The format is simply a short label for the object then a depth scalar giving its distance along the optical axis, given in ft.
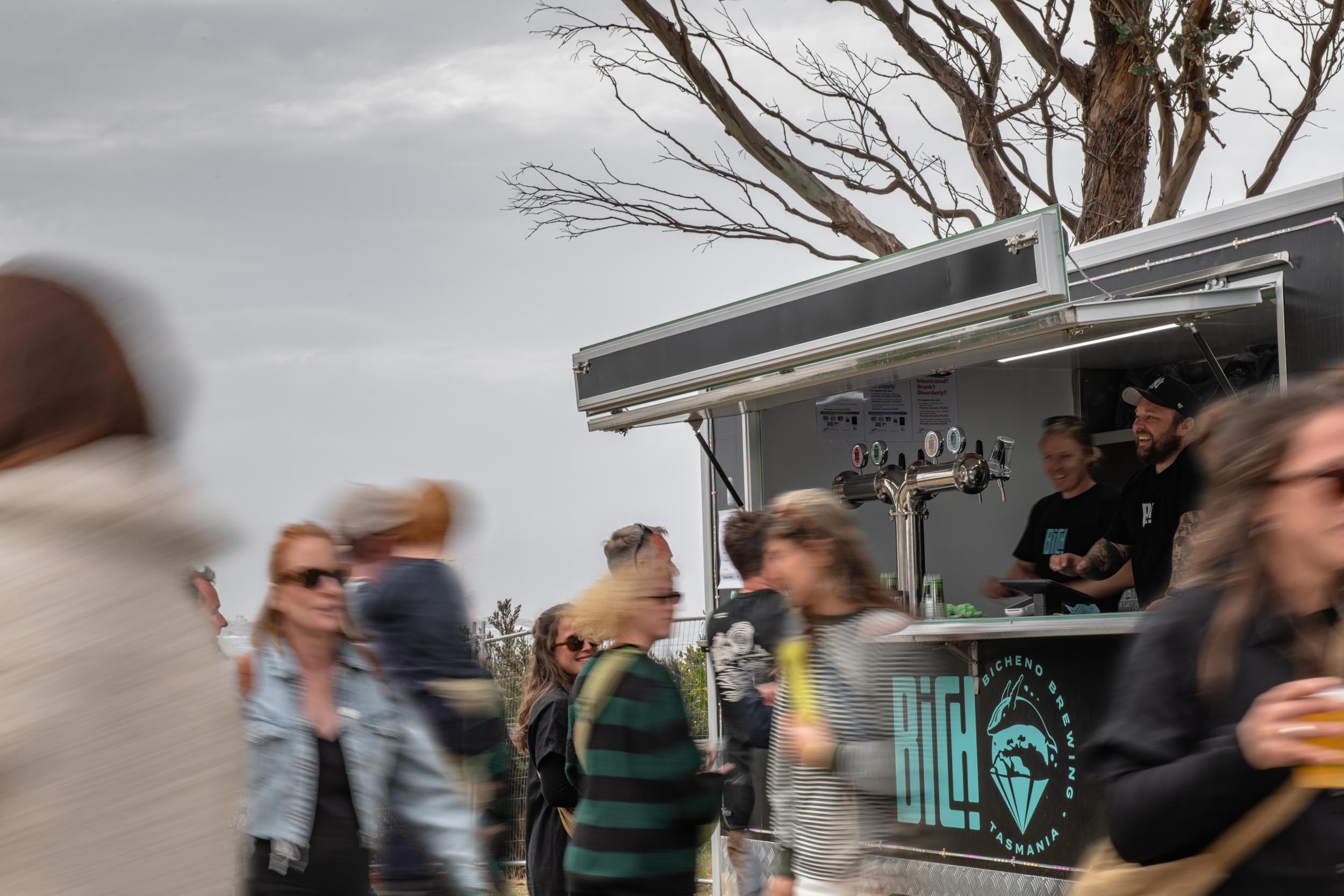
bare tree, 37.58
